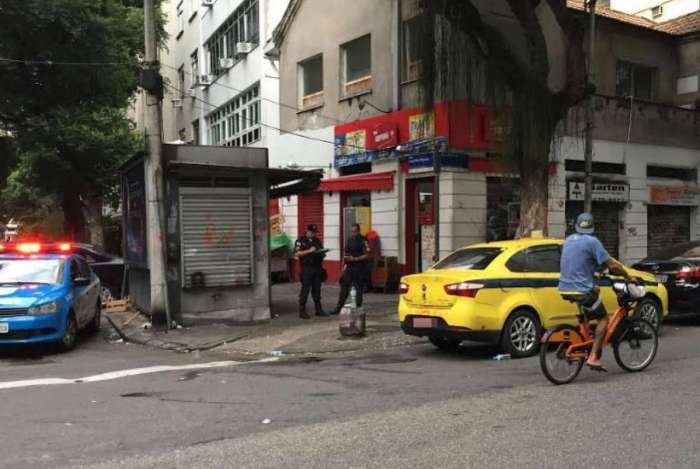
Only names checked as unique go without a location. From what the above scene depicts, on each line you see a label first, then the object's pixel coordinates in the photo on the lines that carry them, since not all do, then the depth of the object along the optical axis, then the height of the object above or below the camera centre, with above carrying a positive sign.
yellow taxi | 8.50 -1.11
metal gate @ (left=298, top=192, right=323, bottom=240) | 19.66 +0.12
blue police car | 9.58 -1.23
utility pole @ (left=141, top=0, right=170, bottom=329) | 11.67 +0.79
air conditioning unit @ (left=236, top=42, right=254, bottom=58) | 25.64 +6.46
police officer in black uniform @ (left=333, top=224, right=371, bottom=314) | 12.36 -0.93
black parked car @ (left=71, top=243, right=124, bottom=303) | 16.33 -1.29
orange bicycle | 6.93 -1.41
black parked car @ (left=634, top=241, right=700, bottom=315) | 11.27 -1.15
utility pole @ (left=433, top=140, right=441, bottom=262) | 12.27 +0.38
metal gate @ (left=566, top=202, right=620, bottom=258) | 18.45 -0.33
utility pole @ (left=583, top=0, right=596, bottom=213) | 14.79 +1.71
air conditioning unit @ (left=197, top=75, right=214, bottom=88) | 31.72 +6.48
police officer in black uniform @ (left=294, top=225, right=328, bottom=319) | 12.53 -0.92
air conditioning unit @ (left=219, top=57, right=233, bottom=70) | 28.18 +6.52
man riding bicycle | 7.11 -0.71
